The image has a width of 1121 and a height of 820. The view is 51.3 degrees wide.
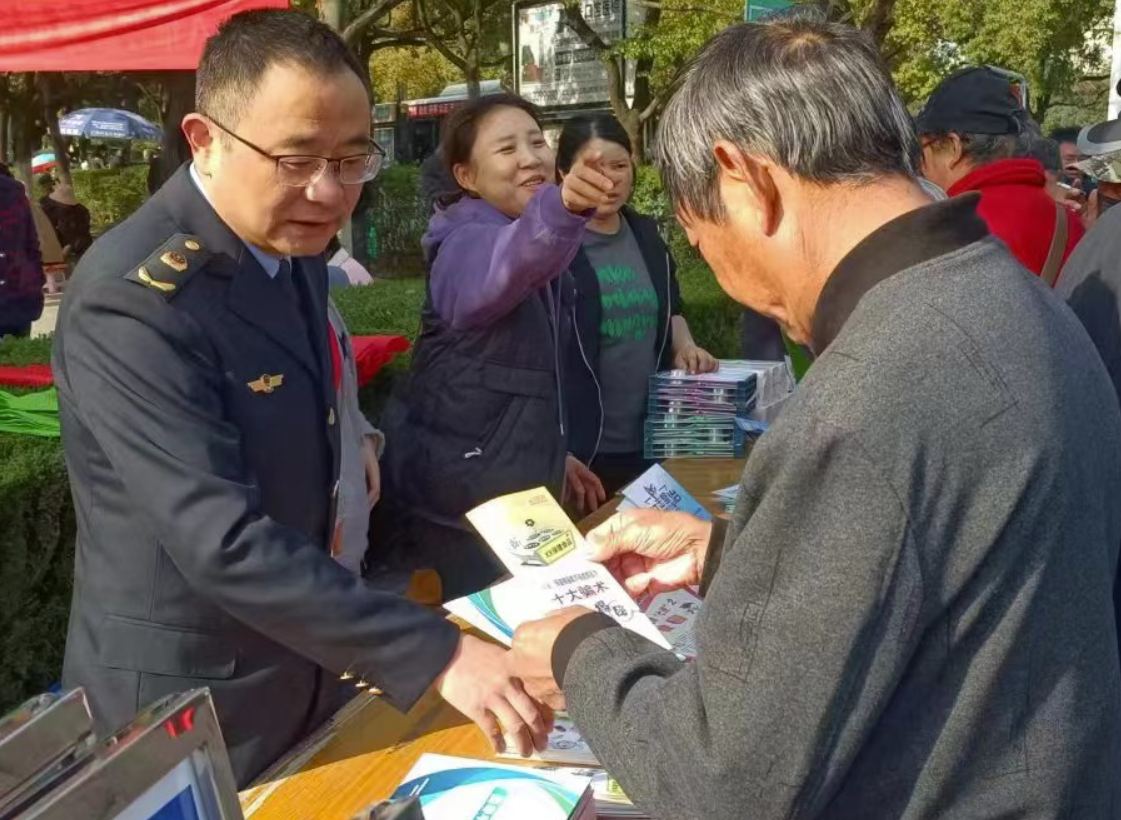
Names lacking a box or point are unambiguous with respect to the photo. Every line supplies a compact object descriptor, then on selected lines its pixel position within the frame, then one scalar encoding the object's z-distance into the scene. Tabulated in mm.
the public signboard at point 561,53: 10789
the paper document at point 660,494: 2617
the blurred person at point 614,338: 3646
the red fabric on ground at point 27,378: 4016
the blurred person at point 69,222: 15297
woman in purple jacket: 3084
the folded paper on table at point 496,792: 1597
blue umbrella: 26578
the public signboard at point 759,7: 4861
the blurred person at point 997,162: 3473
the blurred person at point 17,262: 5980
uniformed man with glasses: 1744
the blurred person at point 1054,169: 3924
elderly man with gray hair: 1043
